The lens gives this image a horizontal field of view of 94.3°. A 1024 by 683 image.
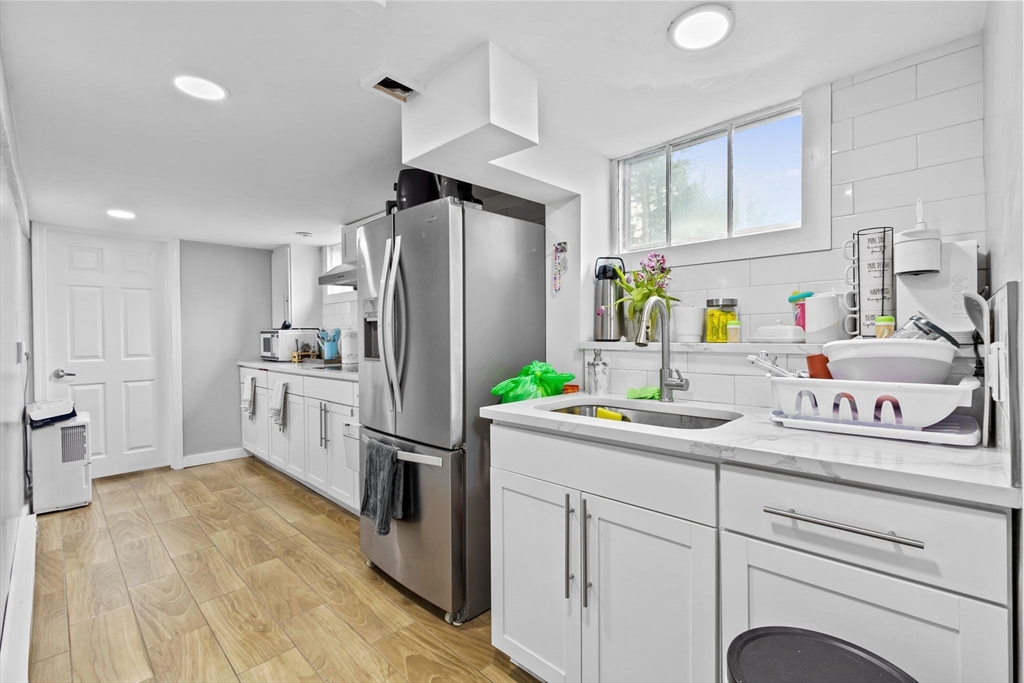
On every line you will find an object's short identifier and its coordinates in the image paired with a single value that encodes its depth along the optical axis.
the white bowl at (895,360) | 1.19
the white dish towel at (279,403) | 3.89
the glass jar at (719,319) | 1.94
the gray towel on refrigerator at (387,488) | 2.17
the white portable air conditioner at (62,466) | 3.41
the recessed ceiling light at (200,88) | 1.77
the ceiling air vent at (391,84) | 1.69
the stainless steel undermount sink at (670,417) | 1.77
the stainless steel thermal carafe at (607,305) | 2.21
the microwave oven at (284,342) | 4.59
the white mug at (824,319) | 1.60
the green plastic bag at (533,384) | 2.08
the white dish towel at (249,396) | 4.52
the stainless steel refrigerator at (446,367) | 2.02
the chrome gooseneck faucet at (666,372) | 1.89
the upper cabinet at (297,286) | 4.86
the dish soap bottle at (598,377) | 2.21
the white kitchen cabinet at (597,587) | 1.22
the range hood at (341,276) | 3.52
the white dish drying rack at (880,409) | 1.09
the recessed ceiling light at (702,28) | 1.37
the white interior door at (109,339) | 4.04
